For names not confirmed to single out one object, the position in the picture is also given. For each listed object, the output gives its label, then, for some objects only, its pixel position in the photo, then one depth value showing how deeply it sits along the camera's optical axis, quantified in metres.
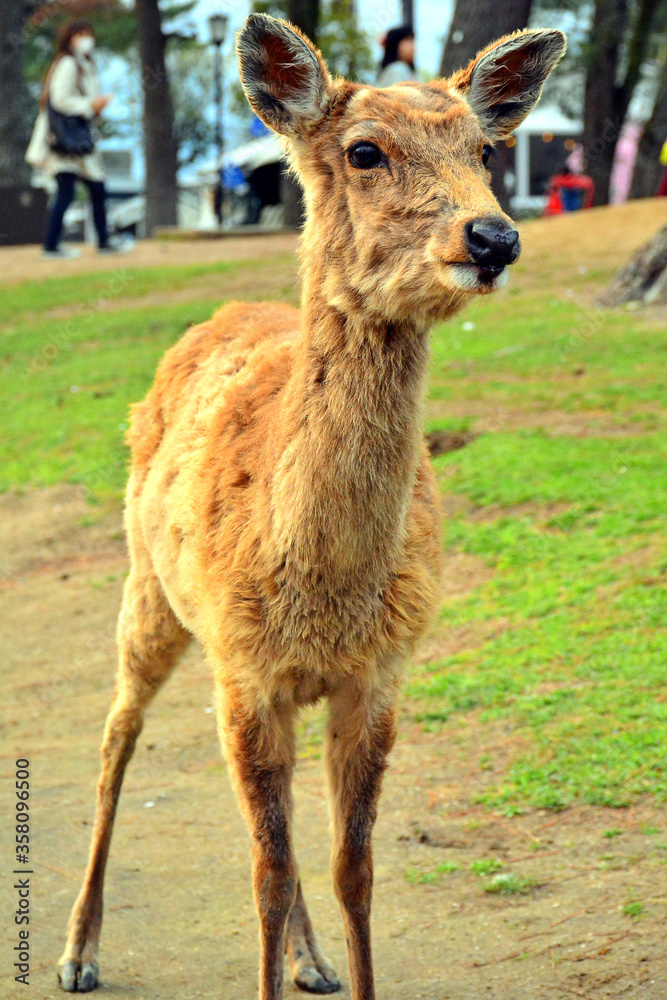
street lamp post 22.91
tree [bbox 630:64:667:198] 22.22
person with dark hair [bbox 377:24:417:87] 11.57
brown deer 3.43
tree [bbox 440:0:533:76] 10.87
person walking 13.83
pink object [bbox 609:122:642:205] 42.91
